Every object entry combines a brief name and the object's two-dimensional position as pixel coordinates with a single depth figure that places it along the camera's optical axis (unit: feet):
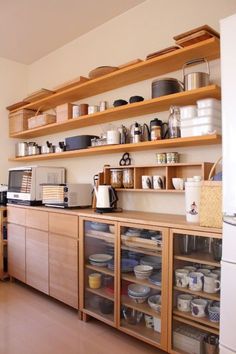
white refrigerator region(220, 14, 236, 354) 4.38
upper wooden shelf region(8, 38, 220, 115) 6.38
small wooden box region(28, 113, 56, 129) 10.51
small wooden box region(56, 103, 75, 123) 9.54
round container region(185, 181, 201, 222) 5.79
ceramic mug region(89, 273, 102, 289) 7.70
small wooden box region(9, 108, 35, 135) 11.59
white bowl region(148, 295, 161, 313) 6.43
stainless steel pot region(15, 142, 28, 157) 11.96
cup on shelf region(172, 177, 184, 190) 6.95
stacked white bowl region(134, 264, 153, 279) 6.68
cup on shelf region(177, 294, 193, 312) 5.90
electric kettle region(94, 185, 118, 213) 7.67
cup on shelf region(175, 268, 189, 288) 5.88
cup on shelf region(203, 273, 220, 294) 5.55
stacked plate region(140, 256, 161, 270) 6.35
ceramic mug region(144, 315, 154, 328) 6.59
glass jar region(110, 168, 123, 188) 8.31
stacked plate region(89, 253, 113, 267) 7.53
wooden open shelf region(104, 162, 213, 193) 6.64
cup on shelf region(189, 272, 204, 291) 5.76
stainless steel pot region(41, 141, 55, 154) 10.87
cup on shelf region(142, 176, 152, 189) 7.62
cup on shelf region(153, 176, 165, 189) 7.36
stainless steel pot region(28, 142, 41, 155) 11.51
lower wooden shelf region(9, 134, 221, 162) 6.21
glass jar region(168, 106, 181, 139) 6.84
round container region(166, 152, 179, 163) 7.22
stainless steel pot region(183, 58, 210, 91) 6.38
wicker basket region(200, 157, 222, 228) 5.23
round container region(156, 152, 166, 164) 7.41
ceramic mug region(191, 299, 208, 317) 5.69
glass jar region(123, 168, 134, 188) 8.02
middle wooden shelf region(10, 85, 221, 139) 6.34
